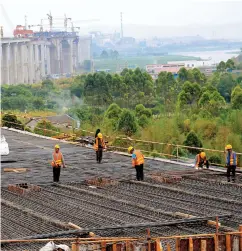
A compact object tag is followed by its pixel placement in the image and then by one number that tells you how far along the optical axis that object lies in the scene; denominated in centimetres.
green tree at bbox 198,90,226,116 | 4100
